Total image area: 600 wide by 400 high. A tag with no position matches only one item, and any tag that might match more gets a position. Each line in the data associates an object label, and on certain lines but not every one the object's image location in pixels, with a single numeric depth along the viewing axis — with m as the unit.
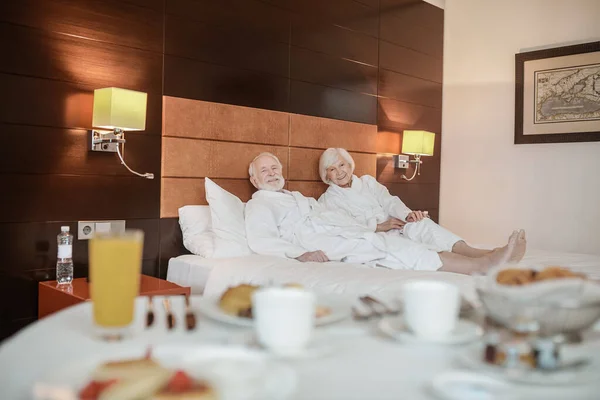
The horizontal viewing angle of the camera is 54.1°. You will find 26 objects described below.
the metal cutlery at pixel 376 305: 1.12
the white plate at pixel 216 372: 0.68
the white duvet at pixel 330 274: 2.48
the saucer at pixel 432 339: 0.93
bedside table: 2.57
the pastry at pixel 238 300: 1.04
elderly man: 3.00
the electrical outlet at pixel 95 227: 2.97
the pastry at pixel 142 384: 0.65
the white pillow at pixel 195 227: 3.31
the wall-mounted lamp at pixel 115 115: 2.82
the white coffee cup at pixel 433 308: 0.94
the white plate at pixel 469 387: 0.70
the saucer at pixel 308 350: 0.84
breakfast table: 0.74
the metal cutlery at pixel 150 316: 1.02
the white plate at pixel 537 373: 0.76
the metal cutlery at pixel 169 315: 1.00
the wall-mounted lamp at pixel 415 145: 4.82
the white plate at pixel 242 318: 1.00
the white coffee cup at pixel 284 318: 0.84
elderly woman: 3.55
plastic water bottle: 2.83
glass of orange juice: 0.88
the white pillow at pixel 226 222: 3.21
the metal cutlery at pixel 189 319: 0.99
